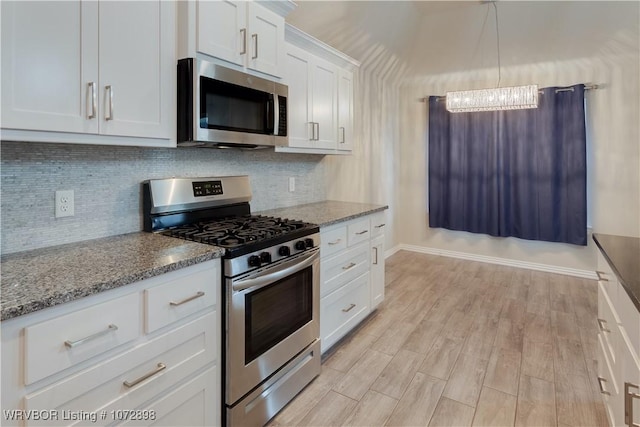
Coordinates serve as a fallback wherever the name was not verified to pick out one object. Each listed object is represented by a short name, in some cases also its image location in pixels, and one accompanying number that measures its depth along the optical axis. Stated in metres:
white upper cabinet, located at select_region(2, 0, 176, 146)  1.21
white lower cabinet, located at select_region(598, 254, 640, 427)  1.19
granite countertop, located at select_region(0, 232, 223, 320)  1.02
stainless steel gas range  1.62
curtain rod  4.06
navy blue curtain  4.16
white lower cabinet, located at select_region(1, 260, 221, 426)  1.00
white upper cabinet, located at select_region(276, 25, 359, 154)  2.57
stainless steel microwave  1.76
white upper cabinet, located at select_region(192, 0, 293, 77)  1.77
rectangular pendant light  3.16
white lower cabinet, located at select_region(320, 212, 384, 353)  2.35
